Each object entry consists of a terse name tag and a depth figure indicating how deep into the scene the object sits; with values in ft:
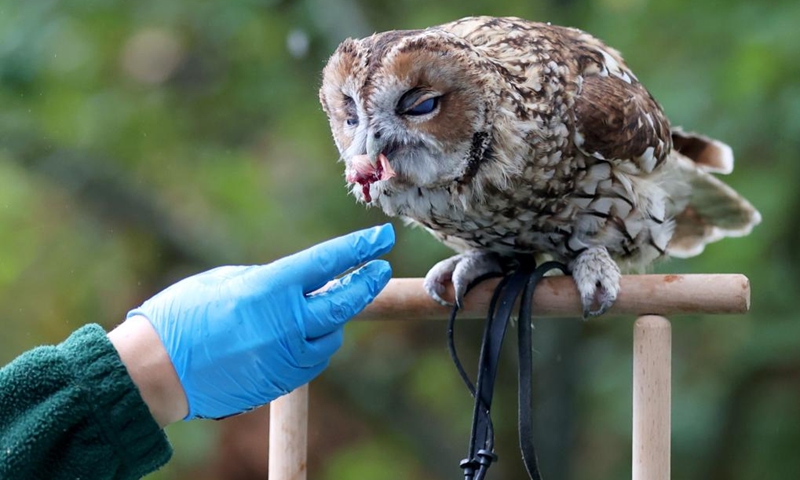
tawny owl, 15.00
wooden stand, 14.83
